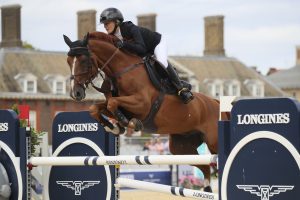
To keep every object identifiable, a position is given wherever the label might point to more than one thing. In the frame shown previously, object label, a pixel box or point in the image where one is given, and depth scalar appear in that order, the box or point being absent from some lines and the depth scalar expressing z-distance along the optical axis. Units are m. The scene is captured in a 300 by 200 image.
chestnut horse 16.66
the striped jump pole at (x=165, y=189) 13.86
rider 17.36
